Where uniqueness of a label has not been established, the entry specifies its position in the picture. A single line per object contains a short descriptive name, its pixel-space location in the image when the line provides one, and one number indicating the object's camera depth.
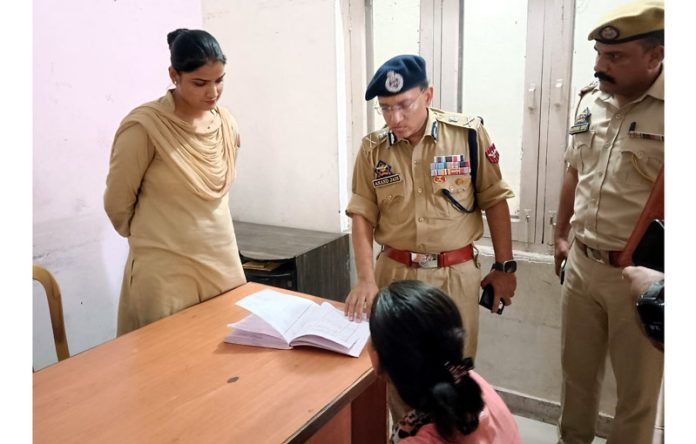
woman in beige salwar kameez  1.57
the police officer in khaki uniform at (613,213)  1.46
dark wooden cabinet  2.41
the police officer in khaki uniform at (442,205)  1.61
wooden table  0.99
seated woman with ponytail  0.76
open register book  1.29
